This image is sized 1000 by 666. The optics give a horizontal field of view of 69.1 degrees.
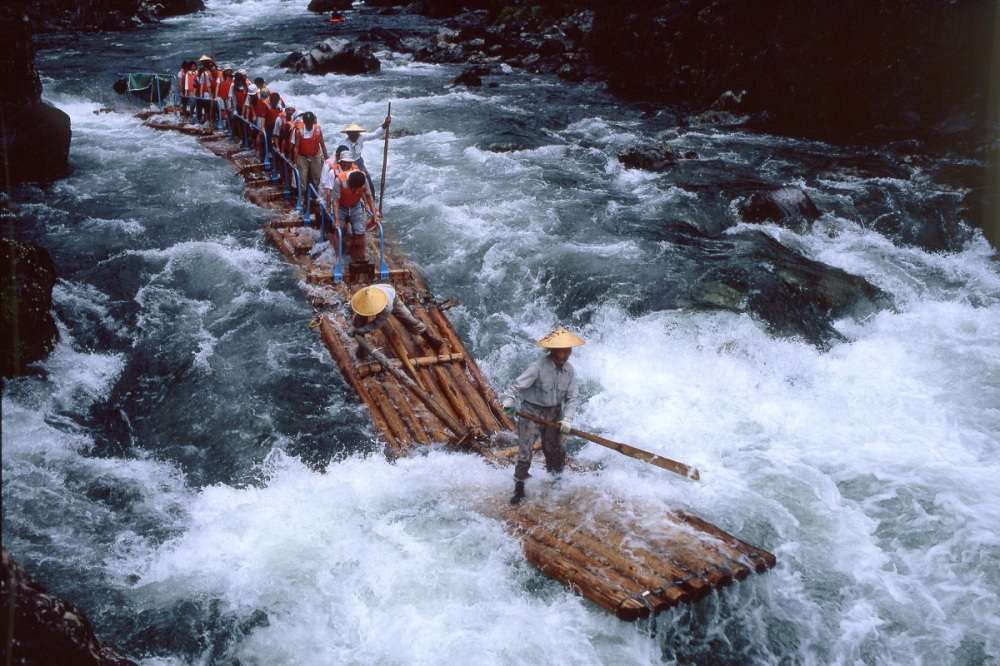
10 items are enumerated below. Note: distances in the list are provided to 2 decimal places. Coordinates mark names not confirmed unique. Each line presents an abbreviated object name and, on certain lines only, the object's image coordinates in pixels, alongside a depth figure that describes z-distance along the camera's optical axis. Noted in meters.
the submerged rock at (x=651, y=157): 17.72
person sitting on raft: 9.20
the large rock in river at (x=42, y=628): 4.27
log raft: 6.51
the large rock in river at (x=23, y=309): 9.36
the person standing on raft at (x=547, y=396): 7.07
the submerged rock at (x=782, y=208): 14.58
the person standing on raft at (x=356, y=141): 12.10
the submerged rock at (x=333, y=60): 27.97
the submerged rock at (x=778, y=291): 11.46
